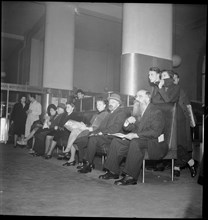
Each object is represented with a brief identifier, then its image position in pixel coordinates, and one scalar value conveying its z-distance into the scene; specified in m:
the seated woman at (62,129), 4.71
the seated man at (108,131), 3.45
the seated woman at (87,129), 3.96
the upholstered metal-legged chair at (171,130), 3.05
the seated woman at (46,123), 5.47
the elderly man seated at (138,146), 2.79
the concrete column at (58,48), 7.36
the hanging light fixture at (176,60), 9.02
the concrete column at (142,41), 4.73
